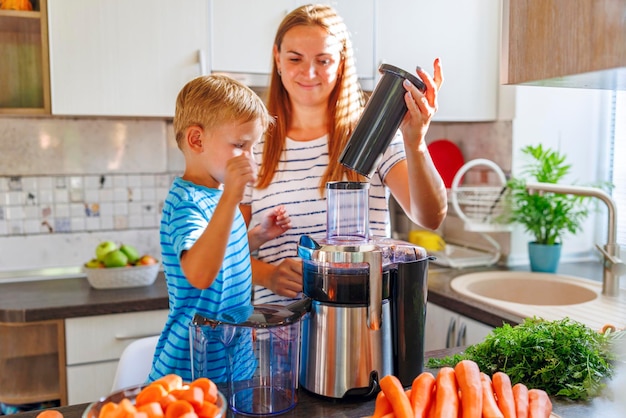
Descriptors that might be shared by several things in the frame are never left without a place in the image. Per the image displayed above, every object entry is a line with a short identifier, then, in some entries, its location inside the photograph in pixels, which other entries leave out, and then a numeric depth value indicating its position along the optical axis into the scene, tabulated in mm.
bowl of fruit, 2078
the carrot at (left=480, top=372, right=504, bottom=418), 799
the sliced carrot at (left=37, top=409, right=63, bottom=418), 778
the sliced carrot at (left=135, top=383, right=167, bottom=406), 746
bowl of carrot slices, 713
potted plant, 2135
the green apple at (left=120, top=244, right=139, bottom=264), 2150
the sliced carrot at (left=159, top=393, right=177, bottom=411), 737
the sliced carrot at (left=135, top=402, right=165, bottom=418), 708
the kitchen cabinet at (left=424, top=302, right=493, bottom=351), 1775
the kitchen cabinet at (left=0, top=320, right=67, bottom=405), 1941
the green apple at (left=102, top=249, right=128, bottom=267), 2090
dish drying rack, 2242
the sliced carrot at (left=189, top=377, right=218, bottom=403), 754
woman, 1368
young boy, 1093
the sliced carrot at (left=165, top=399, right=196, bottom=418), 716
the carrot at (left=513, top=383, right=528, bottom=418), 835
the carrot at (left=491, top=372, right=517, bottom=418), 824
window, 2176
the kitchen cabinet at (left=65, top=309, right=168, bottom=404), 1941
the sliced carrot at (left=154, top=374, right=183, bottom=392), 769
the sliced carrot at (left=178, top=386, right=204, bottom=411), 732
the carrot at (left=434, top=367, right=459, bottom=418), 803
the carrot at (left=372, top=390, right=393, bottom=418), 829
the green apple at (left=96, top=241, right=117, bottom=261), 2129
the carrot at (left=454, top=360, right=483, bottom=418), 803
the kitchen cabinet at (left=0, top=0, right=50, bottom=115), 2049
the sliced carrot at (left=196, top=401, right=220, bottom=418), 722
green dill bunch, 984
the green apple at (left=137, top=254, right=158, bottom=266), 2151
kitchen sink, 2012
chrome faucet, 1816
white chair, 1309
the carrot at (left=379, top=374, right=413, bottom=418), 796
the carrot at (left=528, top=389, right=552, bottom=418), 834
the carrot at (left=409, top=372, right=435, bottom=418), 820
